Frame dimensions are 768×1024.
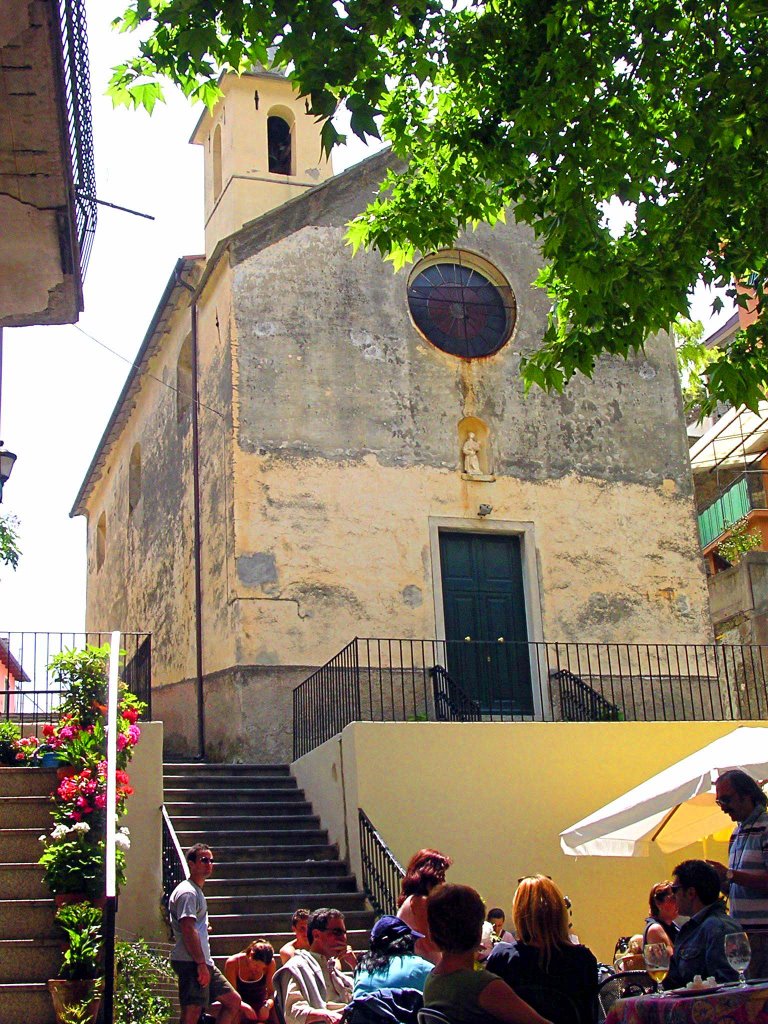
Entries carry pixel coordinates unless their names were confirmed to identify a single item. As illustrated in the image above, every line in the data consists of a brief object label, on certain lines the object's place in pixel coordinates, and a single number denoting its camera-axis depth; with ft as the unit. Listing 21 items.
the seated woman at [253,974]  31.04
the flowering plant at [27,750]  36.81
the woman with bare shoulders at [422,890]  18.82
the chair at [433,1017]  14.89
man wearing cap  17.56
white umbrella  33.94
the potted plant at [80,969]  27.37
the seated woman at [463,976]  14.84
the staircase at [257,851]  37.32
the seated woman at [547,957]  16.08
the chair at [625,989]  21.70
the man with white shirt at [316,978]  24.56
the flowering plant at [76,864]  30.66
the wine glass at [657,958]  20.72
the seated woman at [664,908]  29.07
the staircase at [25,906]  27.81
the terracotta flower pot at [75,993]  27.45
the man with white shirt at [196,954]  28.76
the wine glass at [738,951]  16.67
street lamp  32.64
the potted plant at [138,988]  29.17
